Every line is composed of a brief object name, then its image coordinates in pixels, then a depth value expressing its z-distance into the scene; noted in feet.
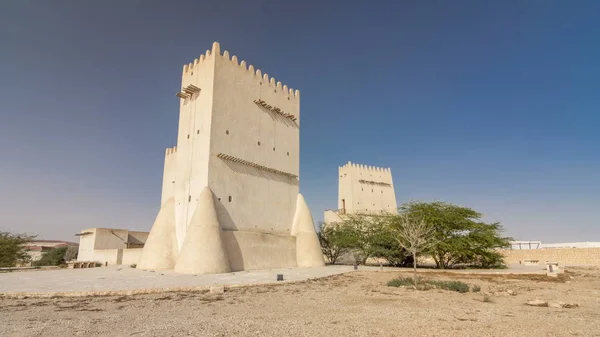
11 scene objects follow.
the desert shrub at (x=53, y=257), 122.21
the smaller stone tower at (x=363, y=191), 132.05
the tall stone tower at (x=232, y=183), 60.80
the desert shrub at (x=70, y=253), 125.91
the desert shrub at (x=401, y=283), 42.30
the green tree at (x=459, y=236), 71.20
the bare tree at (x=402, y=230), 69.68
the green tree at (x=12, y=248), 72.84
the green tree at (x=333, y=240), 89.47
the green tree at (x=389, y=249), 80.07
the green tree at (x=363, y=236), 83.56
